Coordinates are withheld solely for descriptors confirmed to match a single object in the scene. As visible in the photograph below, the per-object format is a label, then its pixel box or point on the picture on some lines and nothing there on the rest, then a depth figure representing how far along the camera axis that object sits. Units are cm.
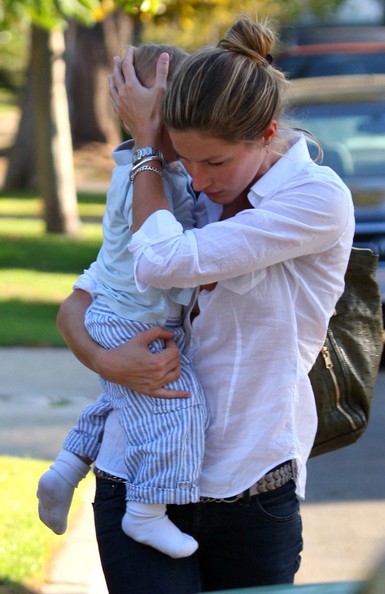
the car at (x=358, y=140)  1616
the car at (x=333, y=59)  3253
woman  461
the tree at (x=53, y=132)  2812
